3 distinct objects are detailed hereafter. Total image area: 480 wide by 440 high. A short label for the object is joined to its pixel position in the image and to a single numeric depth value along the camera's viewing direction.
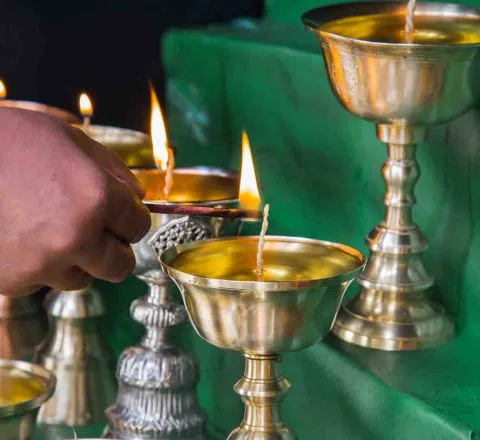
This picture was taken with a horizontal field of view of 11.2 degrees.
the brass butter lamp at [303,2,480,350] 1.19
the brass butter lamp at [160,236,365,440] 1.11
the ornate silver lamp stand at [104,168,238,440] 1.29
